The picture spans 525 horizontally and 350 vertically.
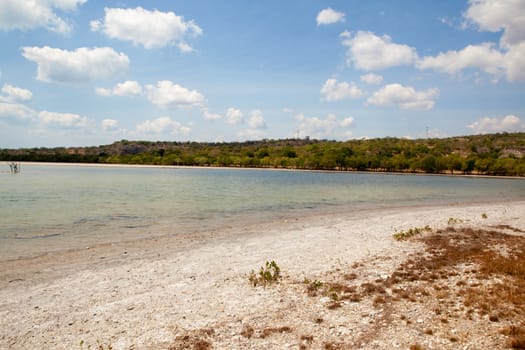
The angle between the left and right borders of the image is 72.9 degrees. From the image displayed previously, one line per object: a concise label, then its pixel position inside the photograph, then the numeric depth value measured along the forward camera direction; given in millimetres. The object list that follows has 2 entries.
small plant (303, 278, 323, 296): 8717
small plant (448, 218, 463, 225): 19272
